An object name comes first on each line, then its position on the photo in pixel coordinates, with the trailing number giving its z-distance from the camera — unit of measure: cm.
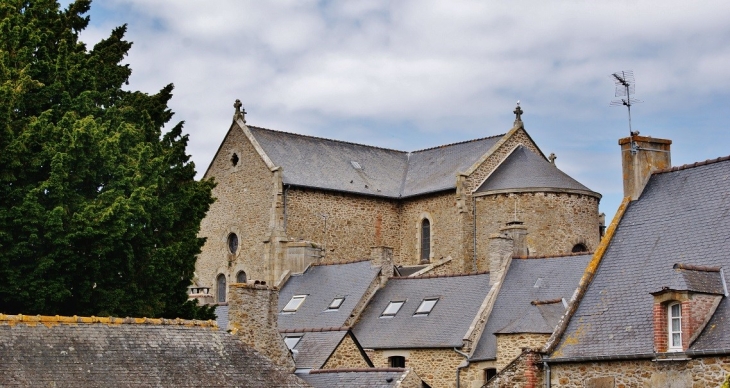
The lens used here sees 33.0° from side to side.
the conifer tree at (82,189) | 2811
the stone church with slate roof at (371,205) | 4678
